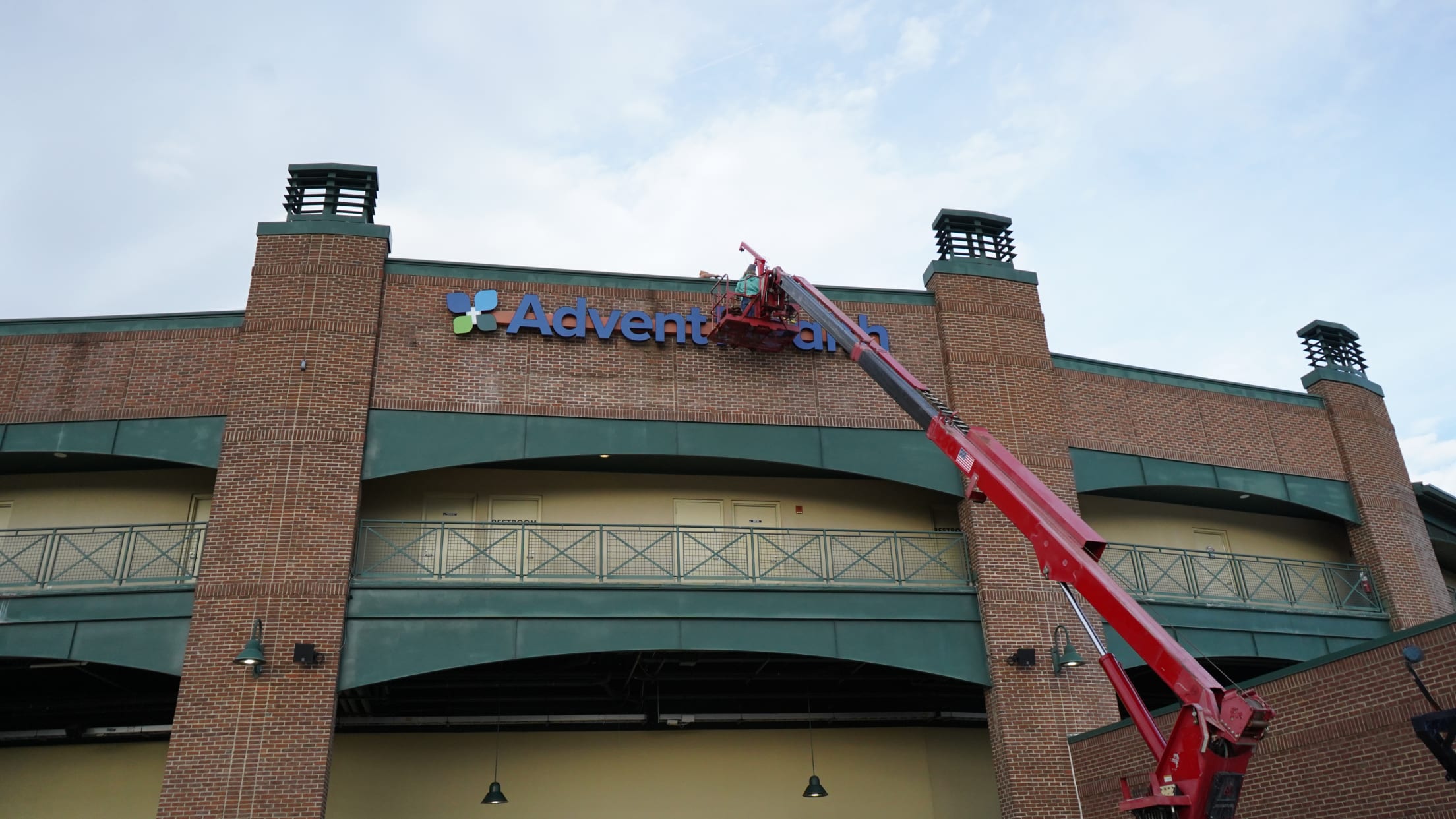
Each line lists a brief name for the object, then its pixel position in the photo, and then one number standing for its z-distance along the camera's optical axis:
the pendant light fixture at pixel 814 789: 22.20
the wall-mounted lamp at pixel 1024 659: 20.19
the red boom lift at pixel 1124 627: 11.06
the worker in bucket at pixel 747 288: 21.42
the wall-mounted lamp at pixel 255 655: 17.36
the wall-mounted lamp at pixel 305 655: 18.03
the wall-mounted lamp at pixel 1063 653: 19.70
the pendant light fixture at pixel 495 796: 21.00
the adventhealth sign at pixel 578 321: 21.61
